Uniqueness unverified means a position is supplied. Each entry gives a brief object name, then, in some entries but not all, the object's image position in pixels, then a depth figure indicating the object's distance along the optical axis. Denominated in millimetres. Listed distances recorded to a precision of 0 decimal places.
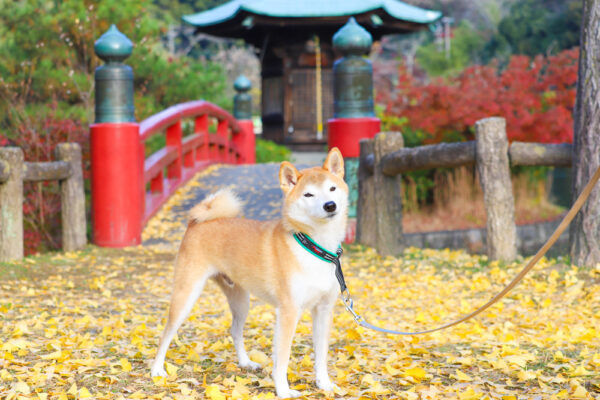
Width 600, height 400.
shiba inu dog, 3723
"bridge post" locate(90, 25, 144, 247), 8891
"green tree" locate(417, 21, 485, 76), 42250
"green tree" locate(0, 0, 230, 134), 13414
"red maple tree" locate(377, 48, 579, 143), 11242
